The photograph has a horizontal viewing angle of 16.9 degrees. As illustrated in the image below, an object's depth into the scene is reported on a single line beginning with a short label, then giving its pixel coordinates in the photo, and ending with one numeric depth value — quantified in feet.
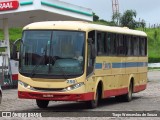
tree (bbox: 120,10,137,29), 238.89
